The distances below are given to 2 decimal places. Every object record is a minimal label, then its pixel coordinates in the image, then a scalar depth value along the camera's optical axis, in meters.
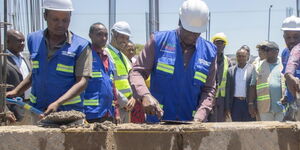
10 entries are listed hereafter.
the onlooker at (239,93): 8.73
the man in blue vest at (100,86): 5.37
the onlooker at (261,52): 8.84
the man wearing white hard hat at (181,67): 4.29
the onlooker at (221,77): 8.38
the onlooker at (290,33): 6.49
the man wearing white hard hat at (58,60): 4.39
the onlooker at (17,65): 6.08
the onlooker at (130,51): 7.70
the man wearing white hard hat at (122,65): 6.68
